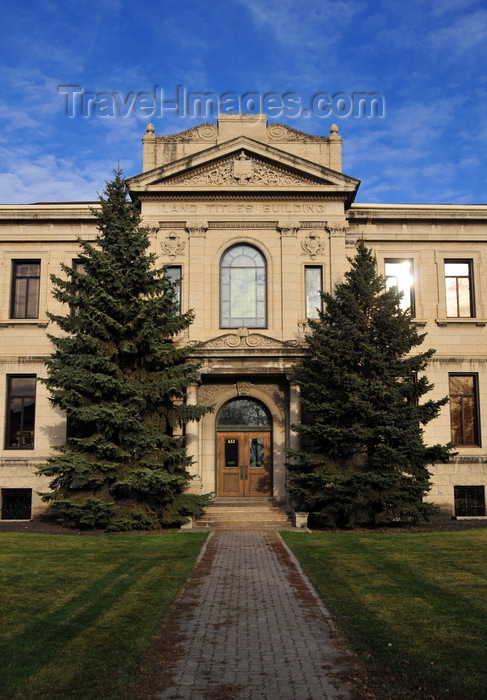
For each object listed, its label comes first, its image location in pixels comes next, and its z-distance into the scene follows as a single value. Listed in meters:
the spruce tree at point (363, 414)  19.56
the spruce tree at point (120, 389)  19.06
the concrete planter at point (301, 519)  20.27
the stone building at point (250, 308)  23.75
